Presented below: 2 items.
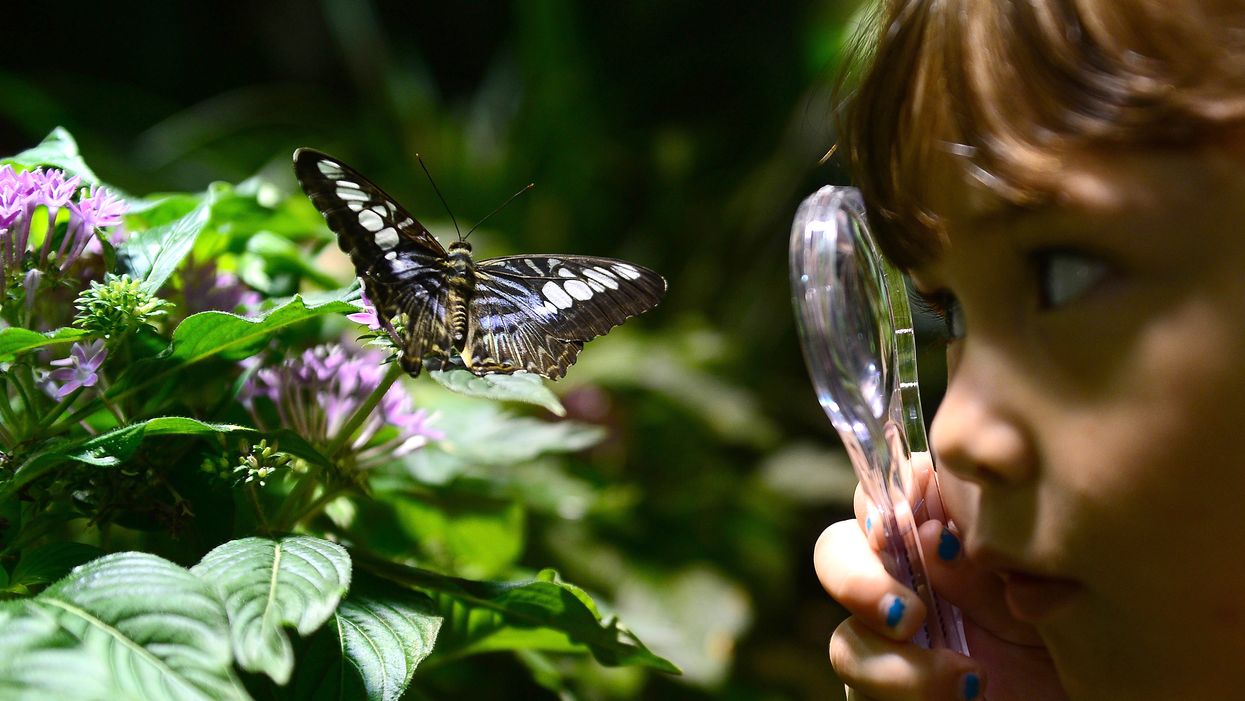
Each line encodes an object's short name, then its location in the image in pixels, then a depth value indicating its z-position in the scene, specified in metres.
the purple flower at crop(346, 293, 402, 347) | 0.46
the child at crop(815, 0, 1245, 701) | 0.41
